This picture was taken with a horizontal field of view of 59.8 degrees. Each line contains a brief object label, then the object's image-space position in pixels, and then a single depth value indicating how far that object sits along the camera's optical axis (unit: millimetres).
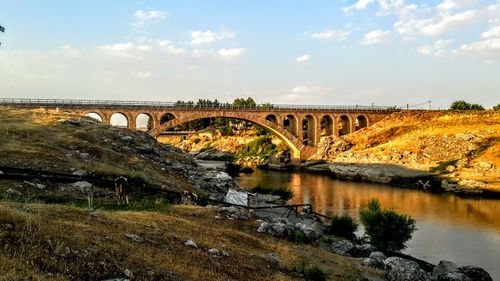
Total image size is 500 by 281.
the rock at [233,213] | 24016
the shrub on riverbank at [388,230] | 31309
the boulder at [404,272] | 18703
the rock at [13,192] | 20659
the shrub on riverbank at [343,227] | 33531
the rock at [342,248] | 24391
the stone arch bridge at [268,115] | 86562
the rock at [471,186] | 68525
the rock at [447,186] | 71006
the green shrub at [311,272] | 16391
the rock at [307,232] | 23766
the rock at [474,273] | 22812
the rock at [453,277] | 20906
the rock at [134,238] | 14047
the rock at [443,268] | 22169
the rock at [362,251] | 25000
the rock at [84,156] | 33706
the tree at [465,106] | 137025
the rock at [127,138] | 46744
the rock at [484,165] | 74631
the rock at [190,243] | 15621
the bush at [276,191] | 53956
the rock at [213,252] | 15356
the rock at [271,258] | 17089
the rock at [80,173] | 27959
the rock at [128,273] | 10570
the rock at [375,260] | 21422
